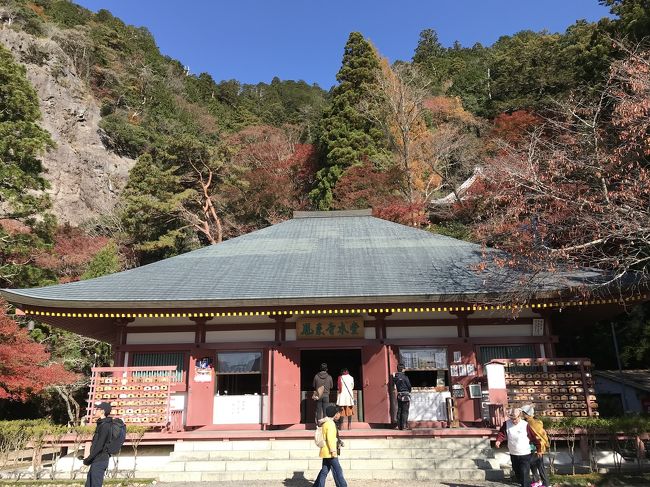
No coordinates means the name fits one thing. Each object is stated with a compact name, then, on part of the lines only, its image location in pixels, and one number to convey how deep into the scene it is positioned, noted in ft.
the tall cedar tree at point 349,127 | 96.53
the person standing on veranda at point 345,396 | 33.30
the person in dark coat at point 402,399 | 32.04
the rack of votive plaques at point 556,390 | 30.60
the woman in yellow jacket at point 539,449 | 22.16
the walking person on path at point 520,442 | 21.61
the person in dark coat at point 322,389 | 31.58
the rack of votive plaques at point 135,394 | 32.71
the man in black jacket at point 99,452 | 20.39
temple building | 32.83
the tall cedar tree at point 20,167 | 54.85
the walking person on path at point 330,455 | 21.34
